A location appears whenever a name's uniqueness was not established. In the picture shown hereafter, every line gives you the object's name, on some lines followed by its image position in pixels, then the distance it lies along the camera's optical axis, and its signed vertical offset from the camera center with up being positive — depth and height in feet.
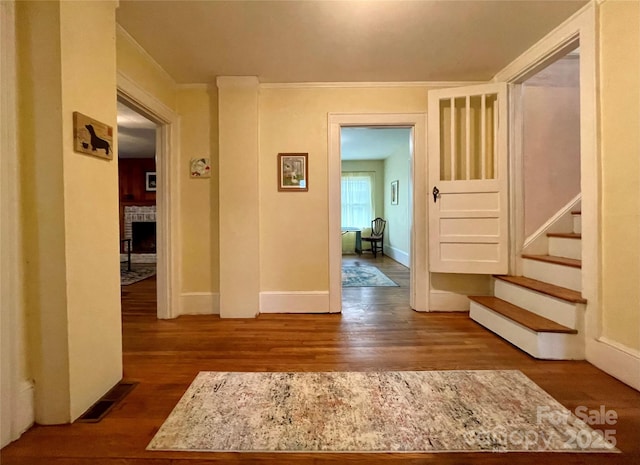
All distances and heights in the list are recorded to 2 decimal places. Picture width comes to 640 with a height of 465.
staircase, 6.40 -2.09
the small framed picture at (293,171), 9.92 +1.83
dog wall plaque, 4.56 +1.49
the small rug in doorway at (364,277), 14.05 -2.75
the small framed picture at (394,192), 22.59 +2.51
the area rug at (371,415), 4.02 -2.95
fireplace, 22.12 -0.23
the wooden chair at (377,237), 24.61 -1.03
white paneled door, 8.99 +1.32
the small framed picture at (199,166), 9.88 +2.01
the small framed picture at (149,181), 21.93 +3.40
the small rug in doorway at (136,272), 16.15 -2.83
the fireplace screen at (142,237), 22.25 -0.75
